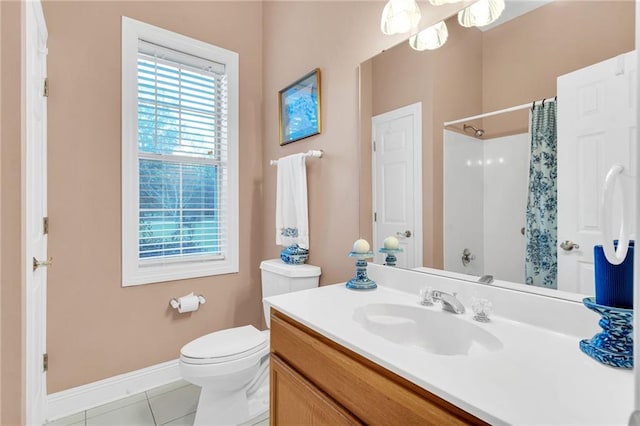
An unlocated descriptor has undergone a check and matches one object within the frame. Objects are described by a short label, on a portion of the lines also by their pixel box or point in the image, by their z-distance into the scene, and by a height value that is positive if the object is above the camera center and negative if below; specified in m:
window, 1.94 +0.38
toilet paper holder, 2.06 -0.61
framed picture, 1.85 +0.66
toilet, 1.45 -0.74
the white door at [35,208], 1.28 +0.02
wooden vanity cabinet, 0.65 -0.46
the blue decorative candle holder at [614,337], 0.65 -0.28
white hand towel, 1.87 +0.05
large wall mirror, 0.84 +0.26
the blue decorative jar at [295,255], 1.90 -0.27
